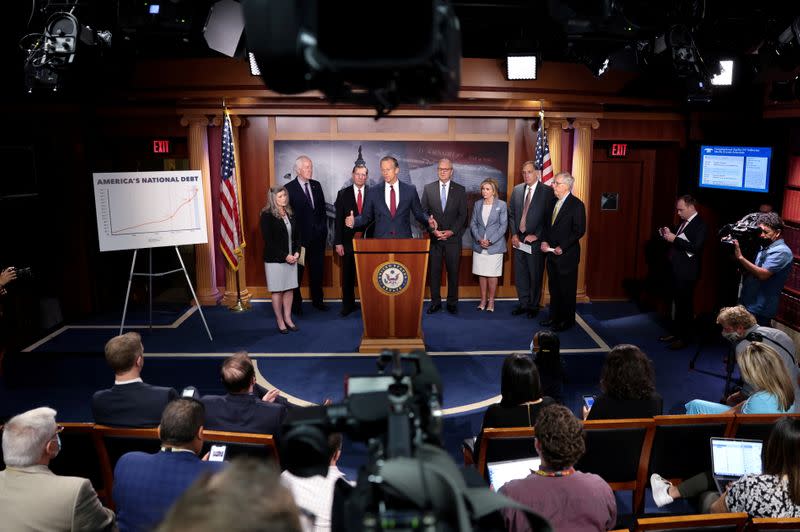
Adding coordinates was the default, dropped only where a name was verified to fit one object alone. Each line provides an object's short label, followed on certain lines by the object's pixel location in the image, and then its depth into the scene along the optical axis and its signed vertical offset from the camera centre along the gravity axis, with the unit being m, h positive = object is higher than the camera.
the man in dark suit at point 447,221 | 7.96 -0.61
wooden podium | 6.15 -1.13
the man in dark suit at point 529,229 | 7.78 -0.70
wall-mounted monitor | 6.89 +0.02
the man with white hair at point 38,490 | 2.47 -1.20
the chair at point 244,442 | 3.26 -1.34
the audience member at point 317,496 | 2.35 -1.15
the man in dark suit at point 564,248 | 7.27 -0.88
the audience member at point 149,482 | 2.62 -1.23
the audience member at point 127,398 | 3.60 -1.23
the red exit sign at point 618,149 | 8.64 +0.26
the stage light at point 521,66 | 6.80 +1.06
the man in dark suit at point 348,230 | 7.91 -0.72
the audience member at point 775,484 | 2.60 -1.26
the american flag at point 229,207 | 7.91 -0.43
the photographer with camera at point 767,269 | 5.75 -0.87
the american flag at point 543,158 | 8.07 +0.14
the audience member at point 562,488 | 2.44 -1.19
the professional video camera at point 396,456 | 1.10 -0.53
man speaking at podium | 7.44 -0.40
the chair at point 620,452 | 3.43 -1.49
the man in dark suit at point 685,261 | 6.73 -0.94
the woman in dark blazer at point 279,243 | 6.96 -0.76
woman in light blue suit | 7.94 -0.79
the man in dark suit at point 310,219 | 7.91 -0.58
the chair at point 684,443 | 3.50 -1.47
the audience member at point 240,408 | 3.50 -1.26
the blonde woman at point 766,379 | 3.62 -1.15
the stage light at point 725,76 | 6.41 +0.89
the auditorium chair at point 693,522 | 2.42 -1.29
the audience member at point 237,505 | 1.02 -0.53
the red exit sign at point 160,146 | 8.48 +0.32
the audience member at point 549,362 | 4.29 -1.26
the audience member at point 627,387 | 3.63 -1.20
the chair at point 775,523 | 2.40 -1.28
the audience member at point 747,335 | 4.38 -1.15
